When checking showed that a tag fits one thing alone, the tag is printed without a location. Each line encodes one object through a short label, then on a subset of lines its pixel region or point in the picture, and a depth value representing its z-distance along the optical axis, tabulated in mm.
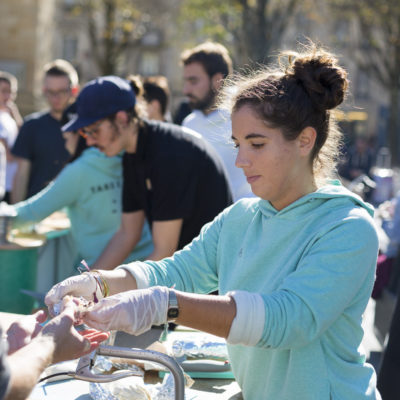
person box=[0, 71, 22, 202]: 6770
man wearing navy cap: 2900
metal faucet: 1583
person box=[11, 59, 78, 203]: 5570
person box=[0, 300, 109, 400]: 1272
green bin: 4121
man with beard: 4262
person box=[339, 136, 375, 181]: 12488
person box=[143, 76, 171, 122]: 5746
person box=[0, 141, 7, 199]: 5637
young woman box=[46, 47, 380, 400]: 1482
